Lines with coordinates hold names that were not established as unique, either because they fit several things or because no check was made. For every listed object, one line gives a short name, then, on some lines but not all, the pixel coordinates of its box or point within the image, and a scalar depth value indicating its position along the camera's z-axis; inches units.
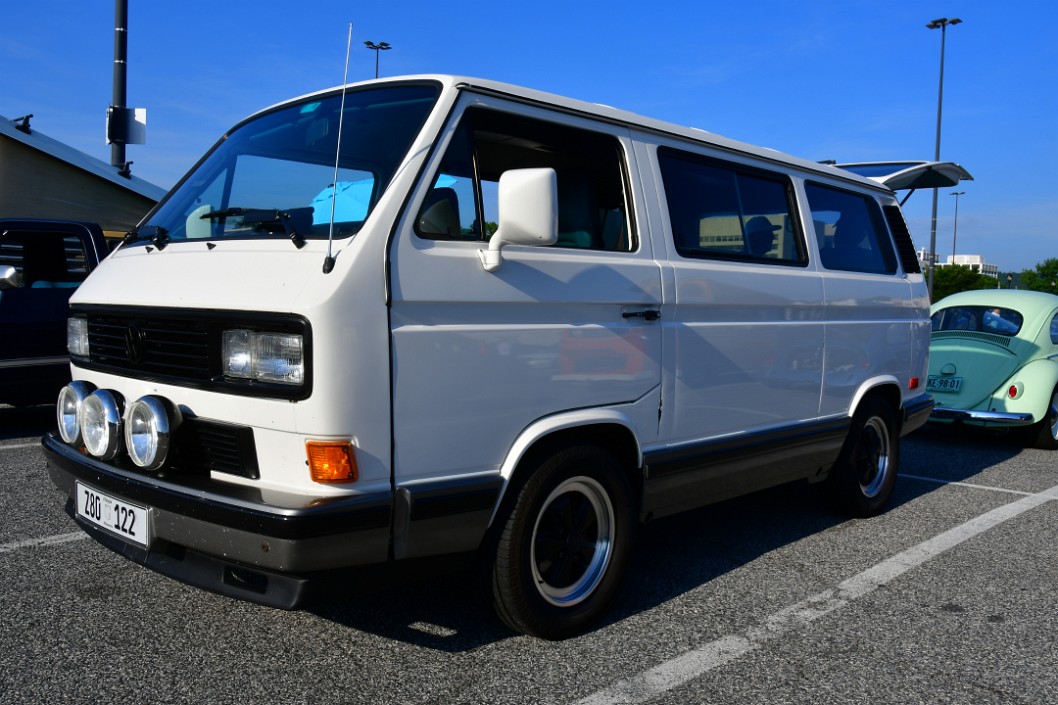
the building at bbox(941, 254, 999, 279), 5721.5
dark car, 285.9
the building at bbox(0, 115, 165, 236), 561.0
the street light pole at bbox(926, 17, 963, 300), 1197.7
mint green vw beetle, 319.3
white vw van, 106.3
